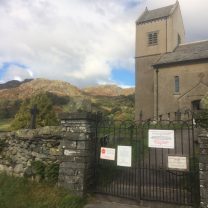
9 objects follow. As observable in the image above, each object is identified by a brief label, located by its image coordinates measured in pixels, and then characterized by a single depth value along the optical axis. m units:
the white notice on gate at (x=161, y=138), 5.46
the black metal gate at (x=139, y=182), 5.50
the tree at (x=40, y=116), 11.06
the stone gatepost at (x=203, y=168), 4.95
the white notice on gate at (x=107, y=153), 5.99
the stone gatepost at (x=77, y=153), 5.99
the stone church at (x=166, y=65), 20.68
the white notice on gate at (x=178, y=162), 5.27
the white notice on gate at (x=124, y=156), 5.79
